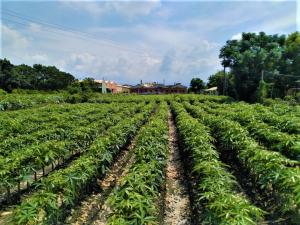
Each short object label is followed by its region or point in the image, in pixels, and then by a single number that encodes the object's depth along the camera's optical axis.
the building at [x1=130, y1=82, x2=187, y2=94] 59.26
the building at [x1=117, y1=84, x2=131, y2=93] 67.01
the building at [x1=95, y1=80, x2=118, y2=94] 59.83
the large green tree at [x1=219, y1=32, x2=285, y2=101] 25.00
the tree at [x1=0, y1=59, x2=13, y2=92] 39.14
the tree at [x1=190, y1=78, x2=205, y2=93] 55.32
